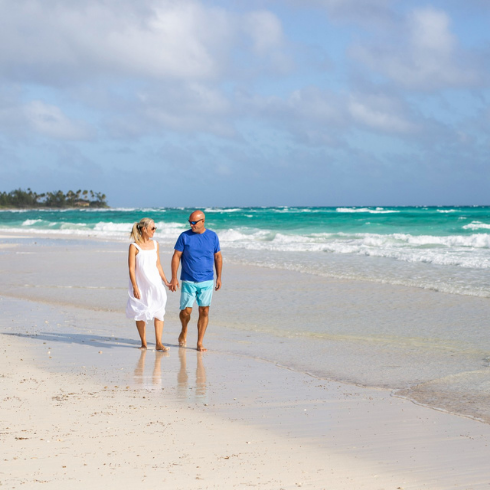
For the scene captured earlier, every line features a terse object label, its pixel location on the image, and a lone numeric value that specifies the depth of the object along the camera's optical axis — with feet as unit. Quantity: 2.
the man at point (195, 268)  24.17
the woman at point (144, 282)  23.76
